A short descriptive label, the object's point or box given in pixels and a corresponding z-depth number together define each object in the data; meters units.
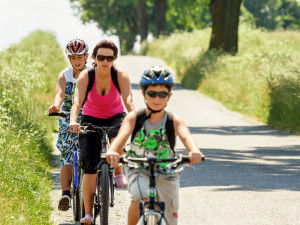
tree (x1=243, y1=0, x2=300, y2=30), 194.87
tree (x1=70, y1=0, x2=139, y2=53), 146.12
